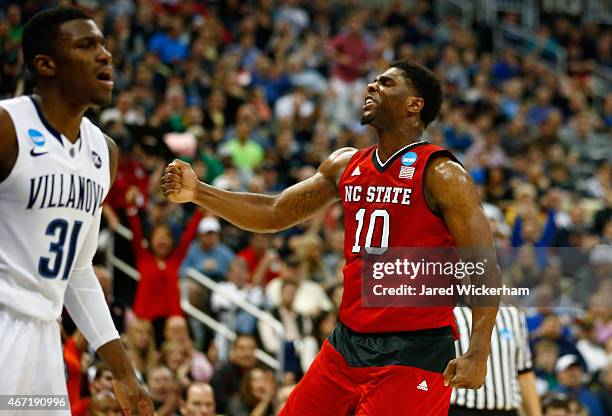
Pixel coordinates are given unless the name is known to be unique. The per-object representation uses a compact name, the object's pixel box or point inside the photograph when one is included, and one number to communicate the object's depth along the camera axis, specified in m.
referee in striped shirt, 13.10
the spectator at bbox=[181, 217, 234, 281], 21.31
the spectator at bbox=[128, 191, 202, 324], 18.86
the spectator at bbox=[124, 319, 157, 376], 17.36
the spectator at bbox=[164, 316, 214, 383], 17.70
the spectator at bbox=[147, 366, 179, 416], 16.22
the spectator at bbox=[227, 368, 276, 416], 17.56
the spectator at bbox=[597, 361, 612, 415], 19.62
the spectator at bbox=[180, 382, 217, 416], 15.29
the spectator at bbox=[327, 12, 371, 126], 31.70
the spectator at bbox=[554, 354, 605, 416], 19.39
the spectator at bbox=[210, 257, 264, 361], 20.23
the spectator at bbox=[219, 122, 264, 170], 25.61
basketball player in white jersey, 7.69
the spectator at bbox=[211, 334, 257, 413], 17.66
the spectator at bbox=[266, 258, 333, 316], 21.16
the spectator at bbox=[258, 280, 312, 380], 19.64
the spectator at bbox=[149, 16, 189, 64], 28.59
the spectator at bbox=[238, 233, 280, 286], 22.20
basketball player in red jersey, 9.27
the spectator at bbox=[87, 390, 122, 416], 13.04
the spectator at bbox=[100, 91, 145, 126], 20.74
